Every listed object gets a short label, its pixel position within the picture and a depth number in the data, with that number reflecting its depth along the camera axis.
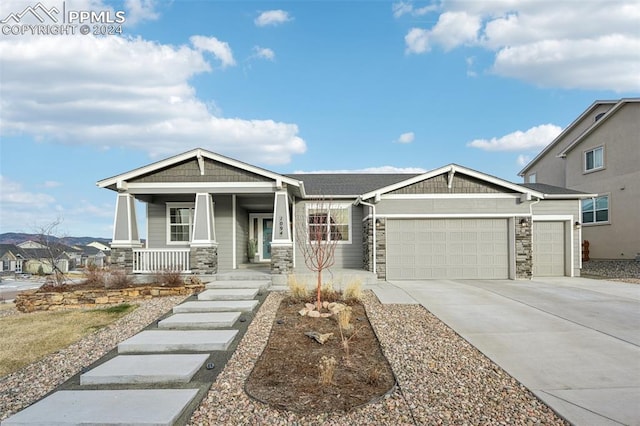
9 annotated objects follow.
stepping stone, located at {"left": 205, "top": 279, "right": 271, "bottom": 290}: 10.70
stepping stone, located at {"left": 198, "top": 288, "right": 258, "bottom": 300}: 9.27
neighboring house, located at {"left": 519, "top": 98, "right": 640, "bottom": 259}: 17.47
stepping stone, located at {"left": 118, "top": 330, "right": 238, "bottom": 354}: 5.84
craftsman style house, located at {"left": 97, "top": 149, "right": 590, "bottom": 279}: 12.42
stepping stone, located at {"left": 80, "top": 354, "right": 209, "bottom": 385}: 4.68
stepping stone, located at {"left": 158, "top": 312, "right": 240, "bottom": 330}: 7.06
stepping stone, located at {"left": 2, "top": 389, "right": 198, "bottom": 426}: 3.64
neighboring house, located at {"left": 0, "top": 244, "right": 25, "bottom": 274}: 26.98
